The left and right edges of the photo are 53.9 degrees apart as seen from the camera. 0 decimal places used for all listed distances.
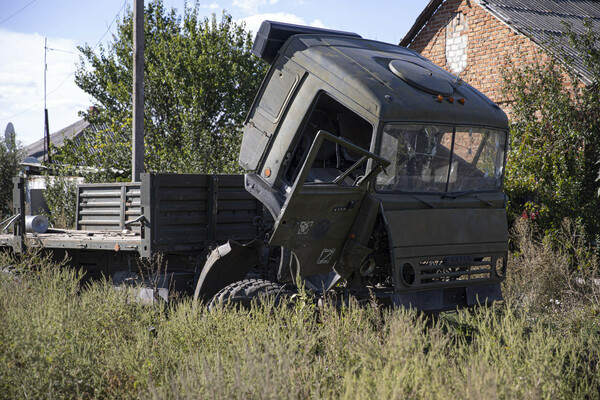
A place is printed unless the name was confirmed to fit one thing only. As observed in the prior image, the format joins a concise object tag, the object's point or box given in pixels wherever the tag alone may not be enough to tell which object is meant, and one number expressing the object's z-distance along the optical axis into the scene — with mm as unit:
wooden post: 12297
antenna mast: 31667
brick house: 13530
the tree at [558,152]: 10625
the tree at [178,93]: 16125
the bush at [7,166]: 21875
